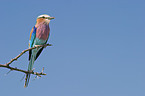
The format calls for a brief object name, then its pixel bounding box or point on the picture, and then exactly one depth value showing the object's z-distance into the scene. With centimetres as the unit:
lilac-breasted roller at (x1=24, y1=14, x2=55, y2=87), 1135
